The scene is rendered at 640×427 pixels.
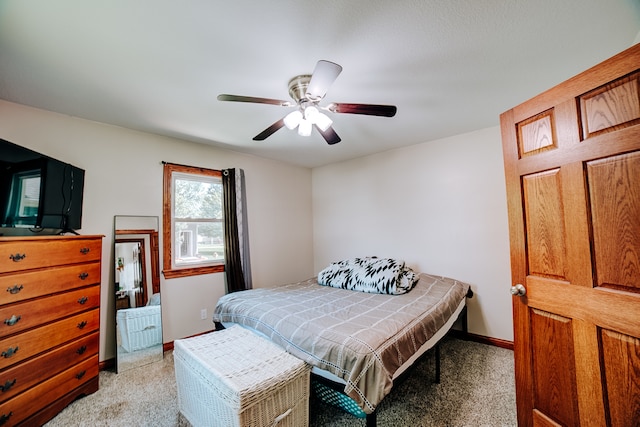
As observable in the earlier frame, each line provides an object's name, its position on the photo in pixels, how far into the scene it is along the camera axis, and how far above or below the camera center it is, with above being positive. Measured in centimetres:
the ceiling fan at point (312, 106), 148 +82
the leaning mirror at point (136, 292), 245 -59
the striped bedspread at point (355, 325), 134 -70
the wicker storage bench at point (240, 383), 128 -84
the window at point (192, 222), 291 +12
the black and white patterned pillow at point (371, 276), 262 -58
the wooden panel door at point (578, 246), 99 -14
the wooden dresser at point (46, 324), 151 -59
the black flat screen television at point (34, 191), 168 +34
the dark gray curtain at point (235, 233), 324 -5
